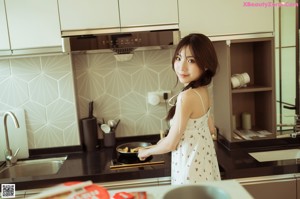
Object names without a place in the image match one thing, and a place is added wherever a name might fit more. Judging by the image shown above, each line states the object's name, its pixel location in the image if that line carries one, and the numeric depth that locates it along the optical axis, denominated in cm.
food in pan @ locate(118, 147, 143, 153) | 199
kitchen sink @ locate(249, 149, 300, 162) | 208
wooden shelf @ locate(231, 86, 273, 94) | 208
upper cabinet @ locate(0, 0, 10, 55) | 184
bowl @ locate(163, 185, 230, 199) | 96
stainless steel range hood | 180
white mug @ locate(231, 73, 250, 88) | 211
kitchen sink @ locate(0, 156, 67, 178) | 218
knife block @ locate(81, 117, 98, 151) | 225
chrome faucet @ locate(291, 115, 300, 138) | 211
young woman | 149
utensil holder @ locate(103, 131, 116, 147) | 232
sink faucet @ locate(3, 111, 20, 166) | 214
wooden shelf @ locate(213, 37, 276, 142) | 208
